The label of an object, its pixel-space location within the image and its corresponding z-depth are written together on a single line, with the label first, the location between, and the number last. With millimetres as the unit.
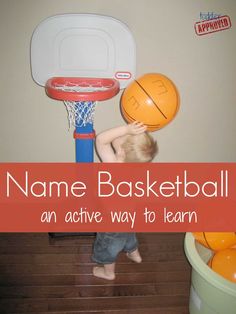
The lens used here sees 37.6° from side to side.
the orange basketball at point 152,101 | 1732
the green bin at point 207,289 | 1399
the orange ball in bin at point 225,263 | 1525
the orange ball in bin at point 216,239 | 1714
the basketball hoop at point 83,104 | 1969
